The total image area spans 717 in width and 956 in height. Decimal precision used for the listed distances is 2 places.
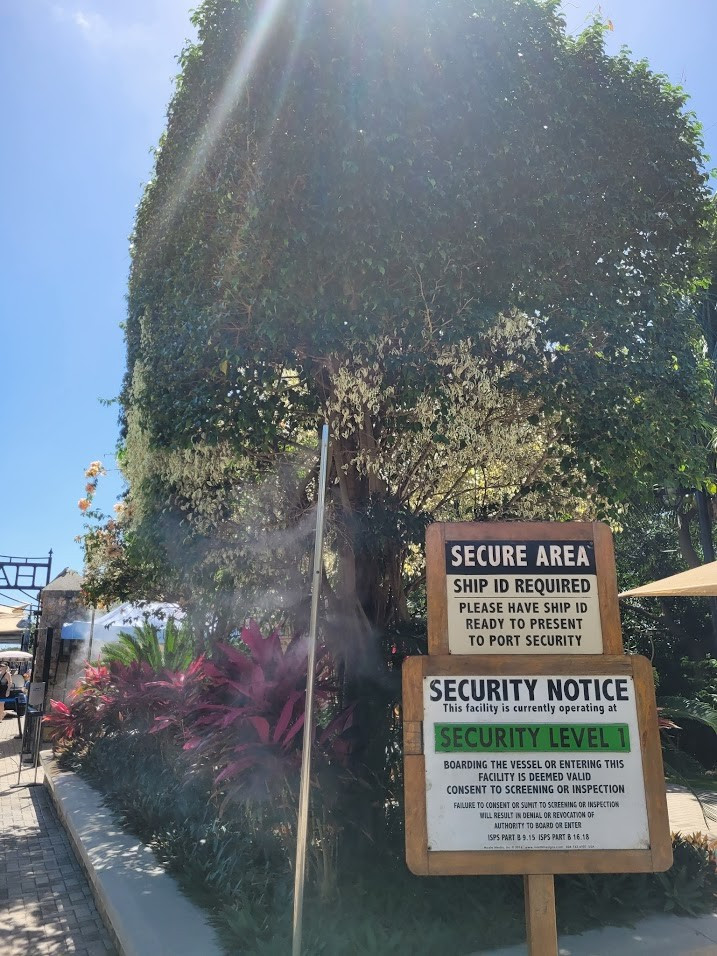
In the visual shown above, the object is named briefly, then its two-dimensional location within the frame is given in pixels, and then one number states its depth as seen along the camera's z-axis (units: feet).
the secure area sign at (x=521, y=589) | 9.39
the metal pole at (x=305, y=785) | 10.71
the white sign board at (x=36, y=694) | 34.76
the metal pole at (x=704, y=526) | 36.45
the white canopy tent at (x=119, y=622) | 39.93
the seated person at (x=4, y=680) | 55.30
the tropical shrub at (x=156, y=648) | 35.91
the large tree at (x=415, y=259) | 17.94
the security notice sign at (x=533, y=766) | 8.66
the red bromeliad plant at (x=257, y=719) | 14.65
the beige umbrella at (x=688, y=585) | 17.83
